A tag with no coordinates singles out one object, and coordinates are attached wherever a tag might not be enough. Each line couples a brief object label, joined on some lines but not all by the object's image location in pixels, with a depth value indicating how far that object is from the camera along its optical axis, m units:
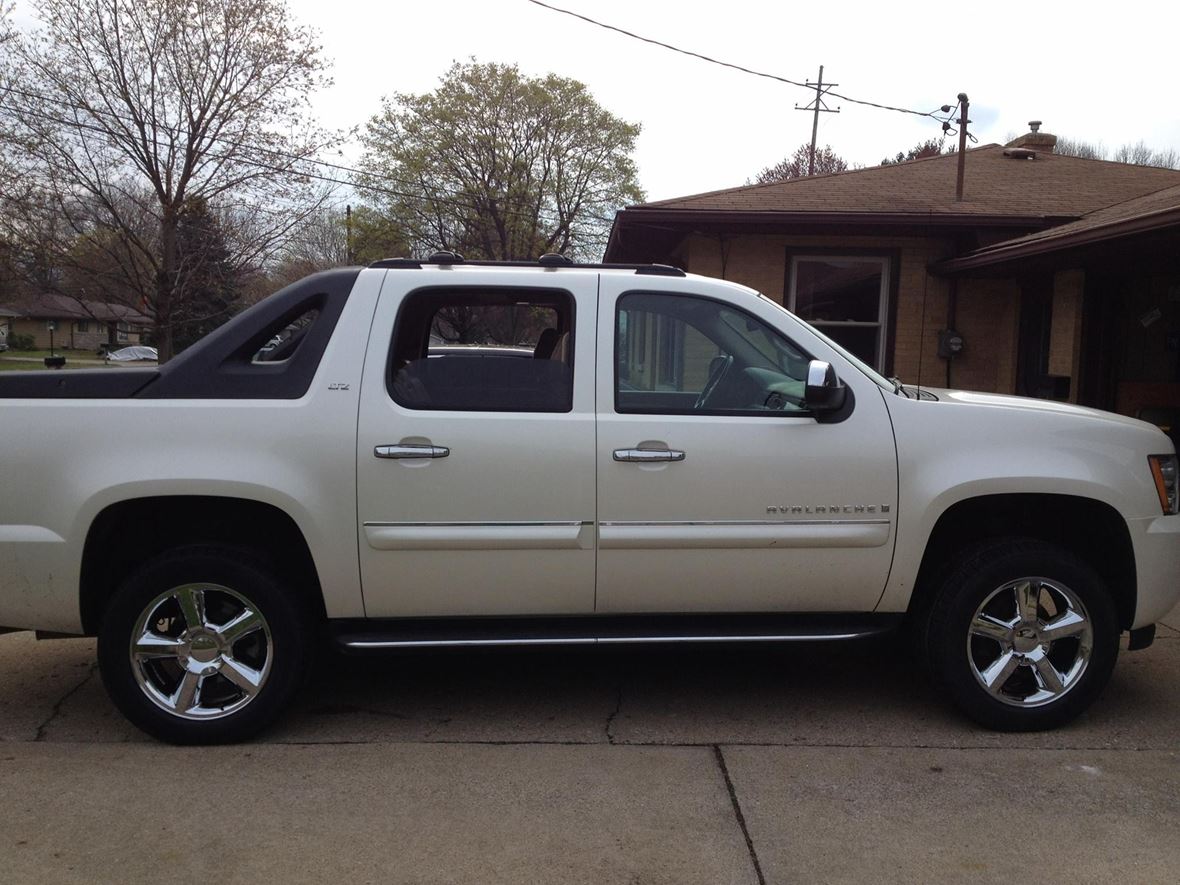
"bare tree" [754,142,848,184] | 48.88
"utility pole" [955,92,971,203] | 11.32
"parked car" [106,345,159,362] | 47.50
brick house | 9.66
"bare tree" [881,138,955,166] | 41.28
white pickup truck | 4.04
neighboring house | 68.19
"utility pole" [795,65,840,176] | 38.38
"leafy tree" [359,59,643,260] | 41.06
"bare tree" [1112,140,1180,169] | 40.09
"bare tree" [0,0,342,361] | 20.78
